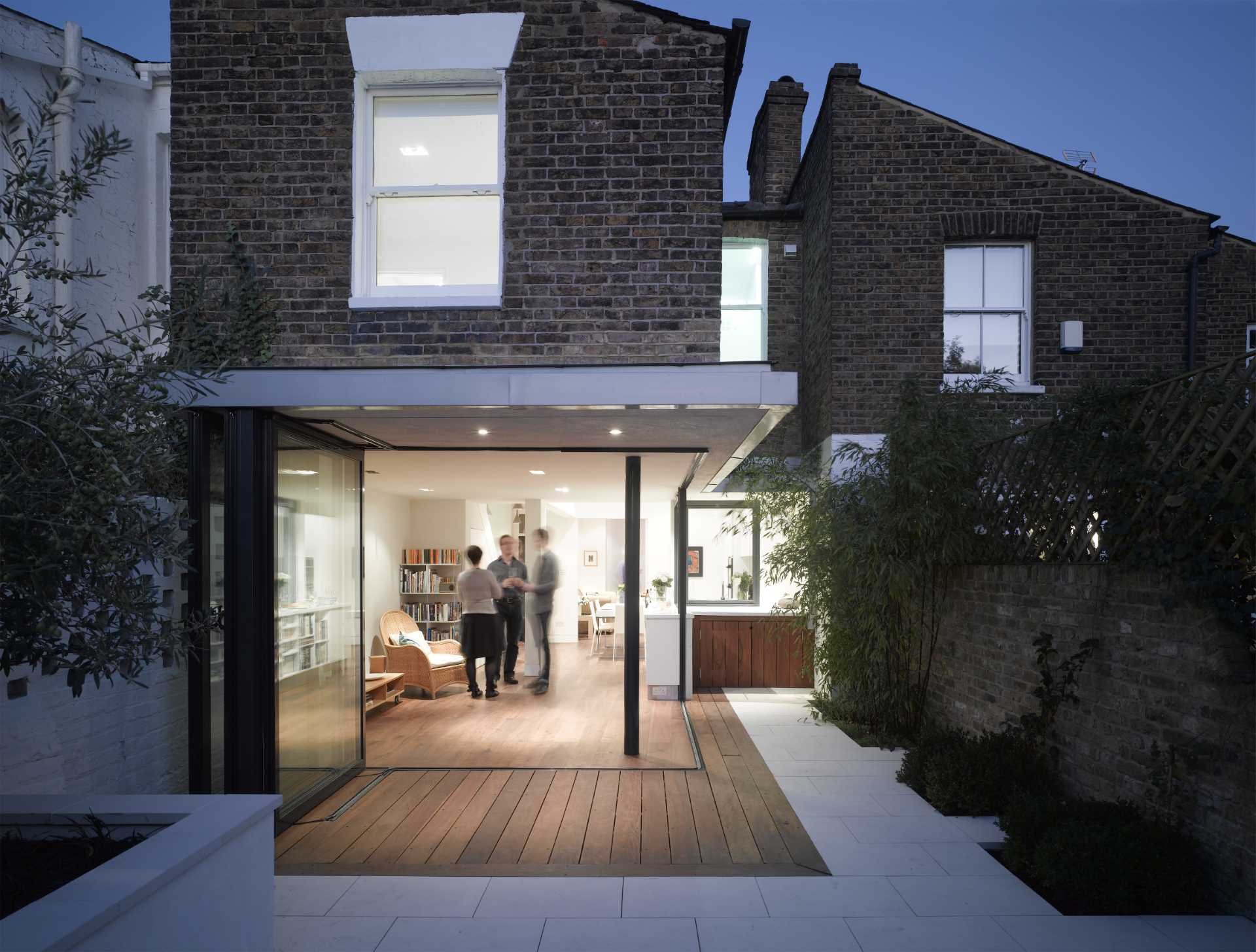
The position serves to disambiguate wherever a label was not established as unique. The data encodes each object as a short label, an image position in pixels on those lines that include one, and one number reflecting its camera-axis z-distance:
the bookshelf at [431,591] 11.13
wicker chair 8.38
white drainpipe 6.16
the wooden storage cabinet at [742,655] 9.13
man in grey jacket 8.71
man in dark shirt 8.87
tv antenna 12.14
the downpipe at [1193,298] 7.59
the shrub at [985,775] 4.74
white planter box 1.93
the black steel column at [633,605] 6.10
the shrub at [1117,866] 3.42
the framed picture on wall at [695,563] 10.44
